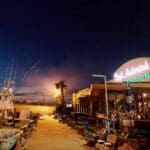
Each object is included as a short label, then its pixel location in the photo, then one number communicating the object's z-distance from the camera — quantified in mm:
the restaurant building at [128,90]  11609
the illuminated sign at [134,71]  12904
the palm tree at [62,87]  31274
